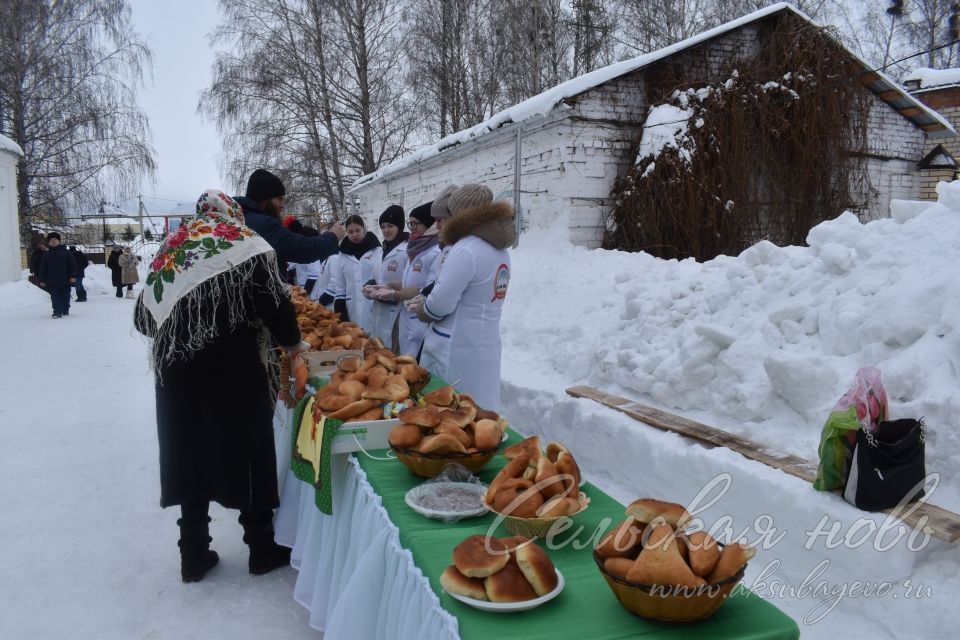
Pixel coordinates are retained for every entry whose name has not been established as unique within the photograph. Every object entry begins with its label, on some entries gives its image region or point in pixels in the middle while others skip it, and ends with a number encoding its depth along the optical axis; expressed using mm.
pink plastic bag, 2850
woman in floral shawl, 2848
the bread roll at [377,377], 2904
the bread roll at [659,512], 1545
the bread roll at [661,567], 1353
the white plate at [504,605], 1450
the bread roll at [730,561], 1370
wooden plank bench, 2727
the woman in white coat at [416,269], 4969
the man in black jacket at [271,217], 3969
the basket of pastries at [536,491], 1758
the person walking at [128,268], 19094
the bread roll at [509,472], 1905
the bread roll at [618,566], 1413
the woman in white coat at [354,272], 6887
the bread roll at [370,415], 2598
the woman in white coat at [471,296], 3639
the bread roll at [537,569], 1489
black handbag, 2785
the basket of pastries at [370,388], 2615
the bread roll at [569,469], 1863
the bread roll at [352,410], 2568
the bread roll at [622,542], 1468
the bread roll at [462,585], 1486
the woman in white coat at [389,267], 5734
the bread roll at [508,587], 1467
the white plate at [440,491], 1907
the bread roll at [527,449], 2049
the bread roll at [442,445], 2143
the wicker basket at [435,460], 2154
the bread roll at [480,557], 1507
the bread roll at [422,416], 2248
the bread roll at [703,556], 1378
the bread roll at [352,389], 2736
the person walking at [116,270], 20281
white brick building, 8727
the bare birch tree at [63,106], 20812
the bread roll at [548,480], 1829
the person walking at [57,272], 14000
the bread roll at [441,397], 2572
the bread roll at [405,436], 2199
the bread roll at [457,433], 2201
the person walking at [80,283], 18119
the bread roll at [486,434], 2207
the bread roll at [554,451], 2045
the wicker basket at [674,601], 1354
